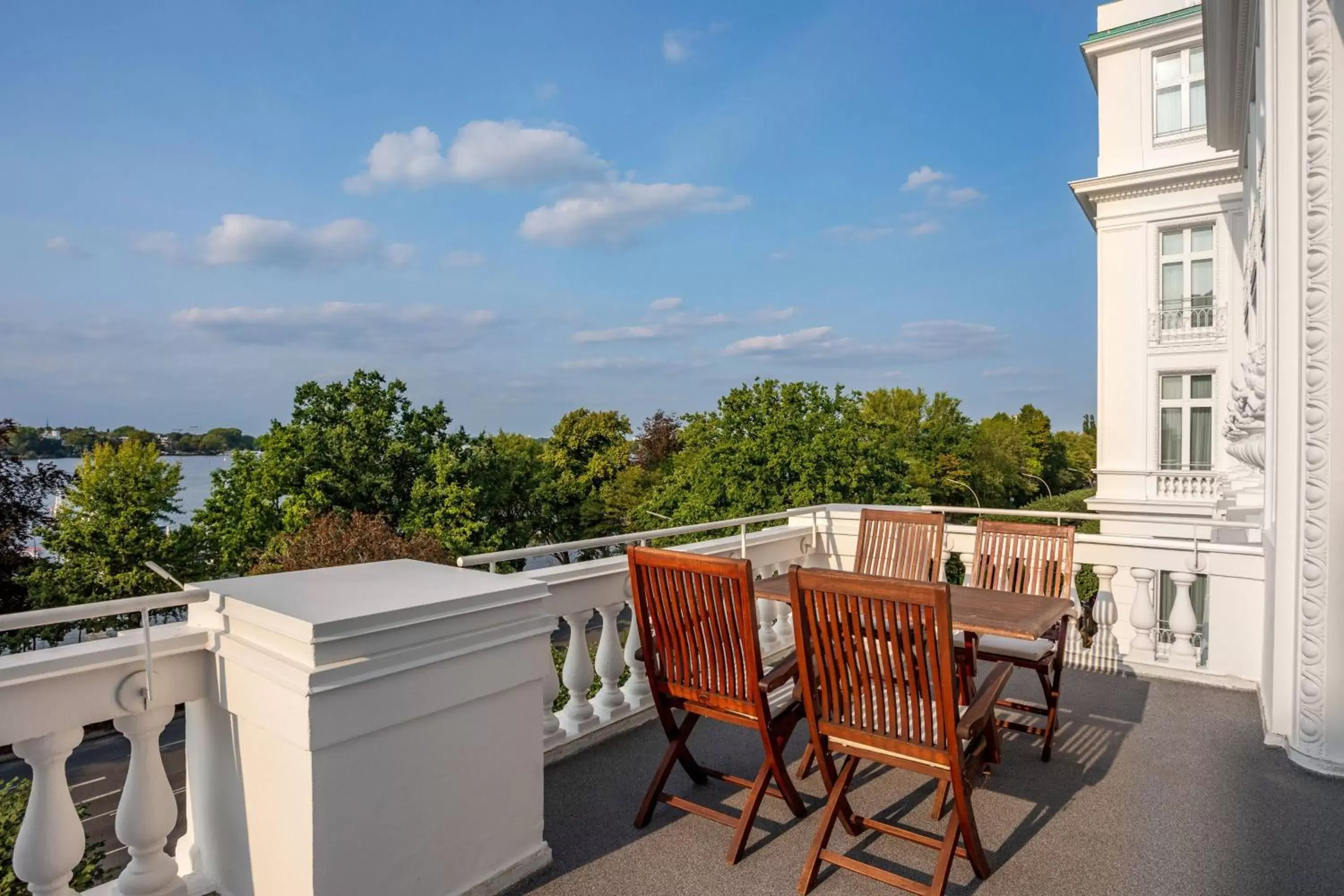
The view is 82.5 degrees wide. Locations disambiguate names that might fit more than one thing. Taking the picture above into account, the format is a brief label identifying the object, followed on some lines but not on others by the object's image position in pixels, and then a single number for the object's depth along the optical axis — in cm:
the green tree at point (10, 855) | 337
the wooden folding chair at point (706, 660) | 274
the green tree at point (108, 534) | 2614
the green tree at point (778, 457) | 2639
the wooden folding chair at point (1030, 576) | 376
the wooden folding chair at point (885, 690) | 233
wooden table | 310
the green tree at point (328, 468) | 2806
